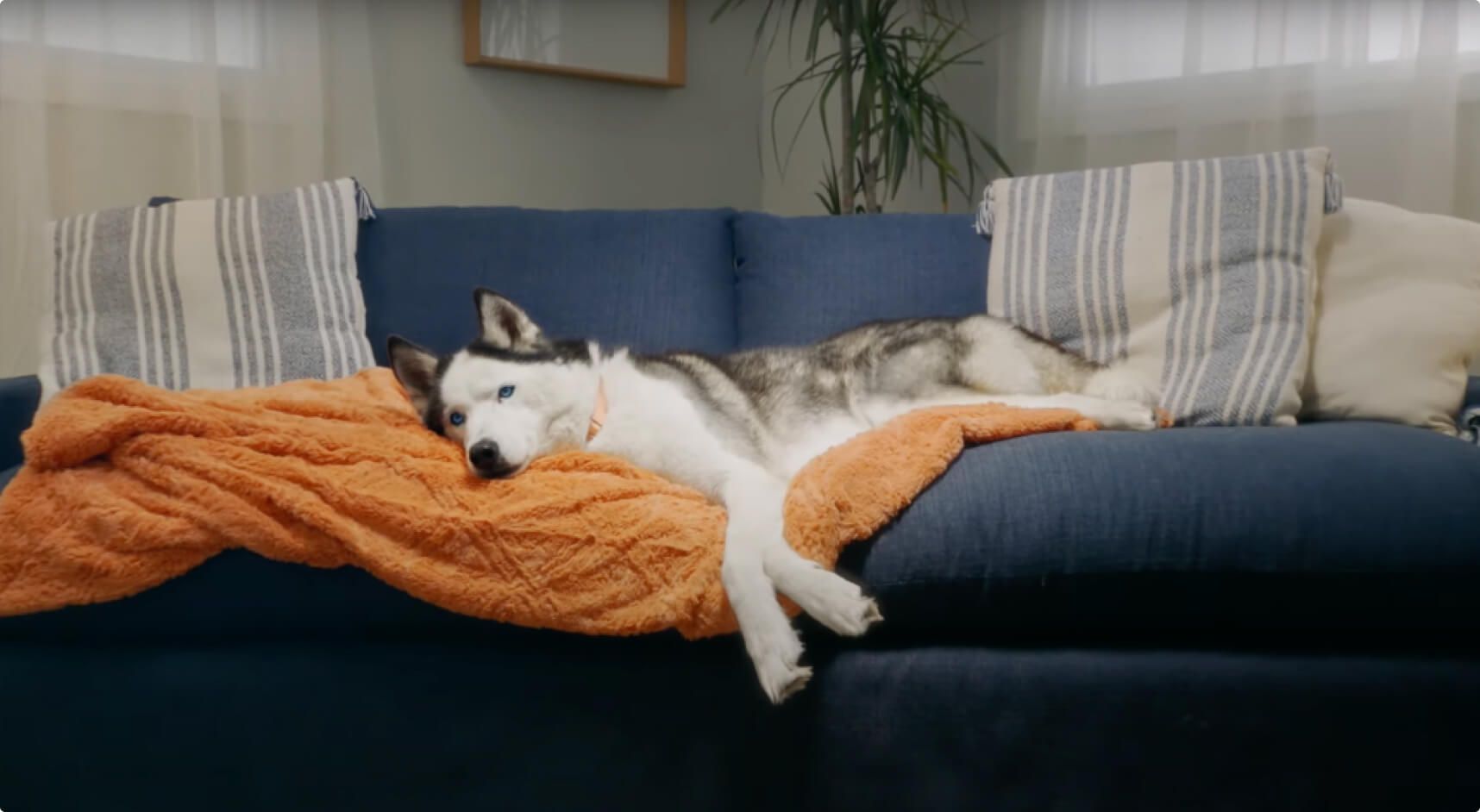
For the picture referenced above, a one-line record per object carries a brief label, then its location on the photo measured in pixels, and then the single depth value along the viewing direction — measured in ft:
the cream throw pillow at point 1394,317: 6.34
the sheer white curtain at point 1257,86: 8.77
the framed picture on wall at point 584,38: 11.25
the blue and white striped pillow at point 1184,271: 6.50
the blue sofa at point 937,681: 4.71
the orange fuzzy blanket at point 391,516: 4.62
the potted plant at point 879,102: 10.34
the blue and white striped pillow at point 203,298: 7.27
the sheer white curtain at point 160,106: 8.74
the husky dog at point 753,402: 4.47
